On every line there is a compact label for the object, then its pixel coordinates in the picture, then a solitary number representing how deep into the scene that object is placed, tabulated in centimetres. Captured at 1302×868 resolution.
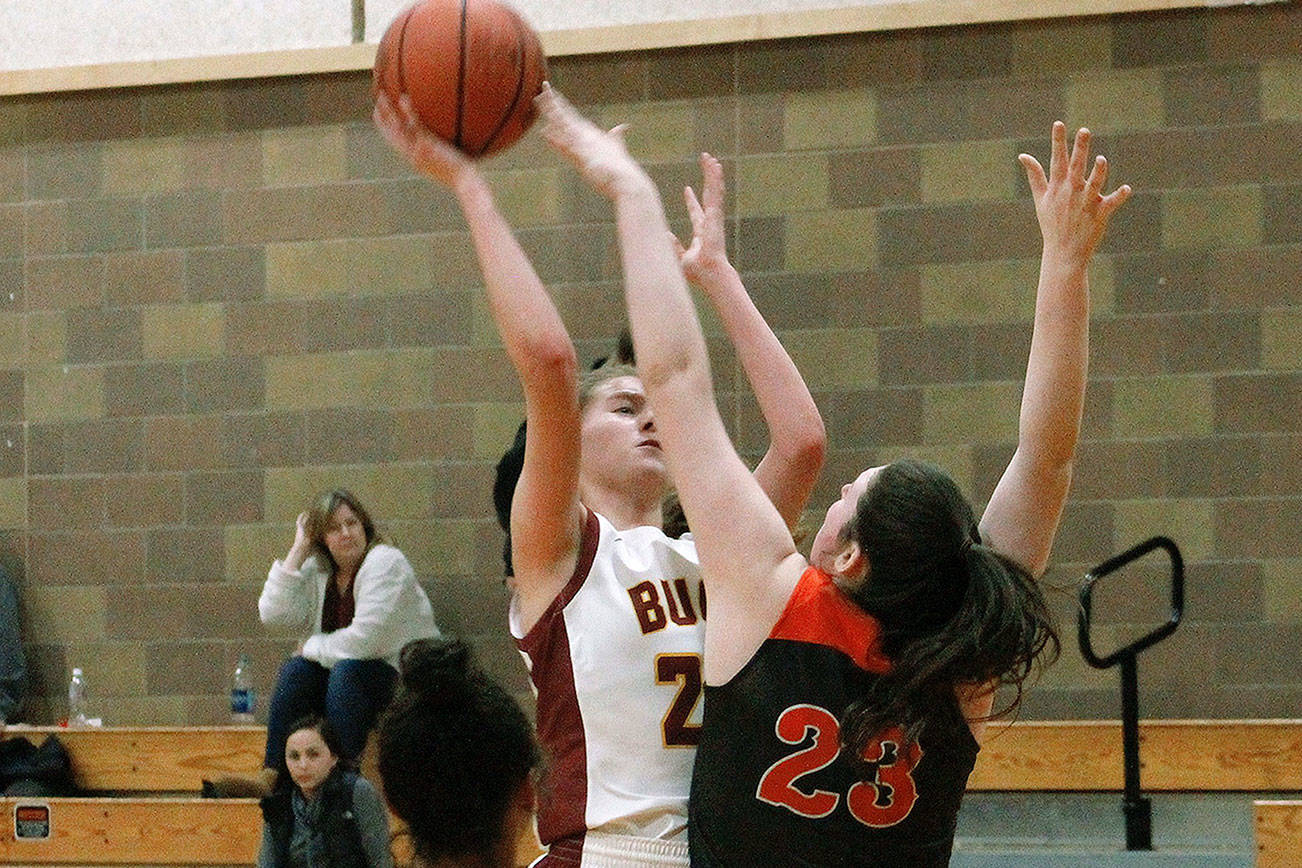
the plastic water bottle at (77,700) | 1391
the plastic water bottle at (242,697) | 1363
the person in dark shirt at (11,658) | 1378
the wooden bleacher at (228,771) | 1093
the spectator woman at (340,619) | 1197
